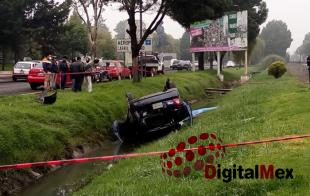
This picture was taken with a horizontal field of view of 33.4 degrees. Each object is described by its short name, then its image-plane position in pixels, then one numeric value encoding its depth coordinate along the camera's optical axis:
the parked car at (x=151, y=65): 40.88
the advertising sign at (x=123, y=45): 31.03
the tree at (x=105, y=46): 77.12
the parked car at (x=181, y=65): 67.56
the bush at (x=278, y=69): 41.69
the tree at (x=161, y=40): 129.75
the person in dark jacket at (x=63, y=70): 24.49
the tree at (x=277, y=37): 162.88
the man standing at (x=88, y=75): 23.29
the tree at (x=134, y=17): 28.44
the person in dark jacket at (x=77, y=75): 23.23
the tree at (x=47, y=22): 54.91
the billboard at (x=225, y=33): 44.28
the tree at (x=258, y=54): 124.00
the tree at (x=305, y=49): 178.55
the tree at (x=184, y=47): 134.50
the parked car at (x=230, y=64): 104.11
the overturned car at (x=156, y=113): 15.29
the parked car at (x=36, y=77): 28.20
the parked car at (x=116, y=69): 37.12
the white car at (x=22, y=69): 36.28
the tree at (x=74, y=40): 58.80
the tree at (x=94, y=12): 38.75
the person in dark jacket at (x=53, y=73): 21.62
